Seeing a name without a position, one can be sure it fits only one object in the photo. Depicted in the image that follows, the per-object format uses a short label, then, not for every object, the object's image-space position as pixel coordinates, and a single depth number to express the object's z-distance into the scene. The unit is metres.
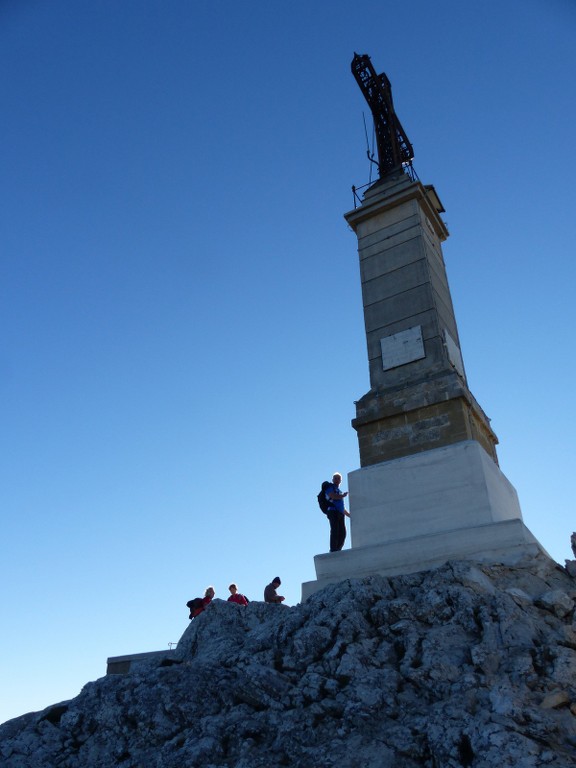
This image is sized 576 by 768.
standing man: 8.93
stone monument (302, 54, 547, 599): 8.05
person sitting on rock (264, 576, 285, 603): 9.73
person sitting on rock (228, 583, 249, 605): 9.84
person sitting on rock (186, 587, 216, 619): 9.65
